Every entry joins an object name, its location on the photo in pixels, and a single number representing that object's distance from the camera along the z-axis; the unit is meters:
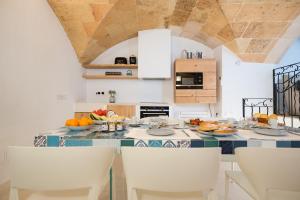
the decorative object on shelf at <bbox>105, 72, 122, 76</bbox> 4.75
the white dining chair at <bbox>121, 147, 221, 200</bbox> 0.90
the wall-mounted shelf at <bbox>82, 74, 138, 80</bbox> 4.77
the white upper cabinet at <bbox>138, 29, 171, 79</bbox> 4.48
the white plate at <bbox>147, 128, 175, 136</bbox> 1.40
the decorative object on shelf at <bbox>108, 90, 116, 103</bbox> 4.91
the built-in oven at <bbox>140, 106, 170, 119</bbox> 4.34
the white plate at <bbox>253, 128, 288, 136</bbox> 1.42
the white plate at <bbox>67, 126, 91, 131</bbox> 1.56
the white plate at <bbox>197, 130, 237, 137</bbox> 1.38
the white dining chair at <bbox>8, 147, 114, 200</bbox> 0.91
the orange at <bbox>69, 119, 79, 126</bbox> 1.58
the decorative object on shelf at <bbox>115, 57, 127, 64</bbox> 4.76
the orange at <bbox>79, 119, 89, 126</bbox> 1.60
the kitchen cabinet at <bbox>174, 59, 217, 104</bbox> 4.53
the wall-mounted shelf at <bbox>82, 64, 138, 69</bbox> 4.69
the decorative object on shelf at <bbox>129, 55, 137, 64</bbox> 4.77
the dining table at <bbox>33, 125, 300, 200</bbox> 1.28
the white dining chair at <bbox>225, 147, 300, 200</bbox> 0.94
